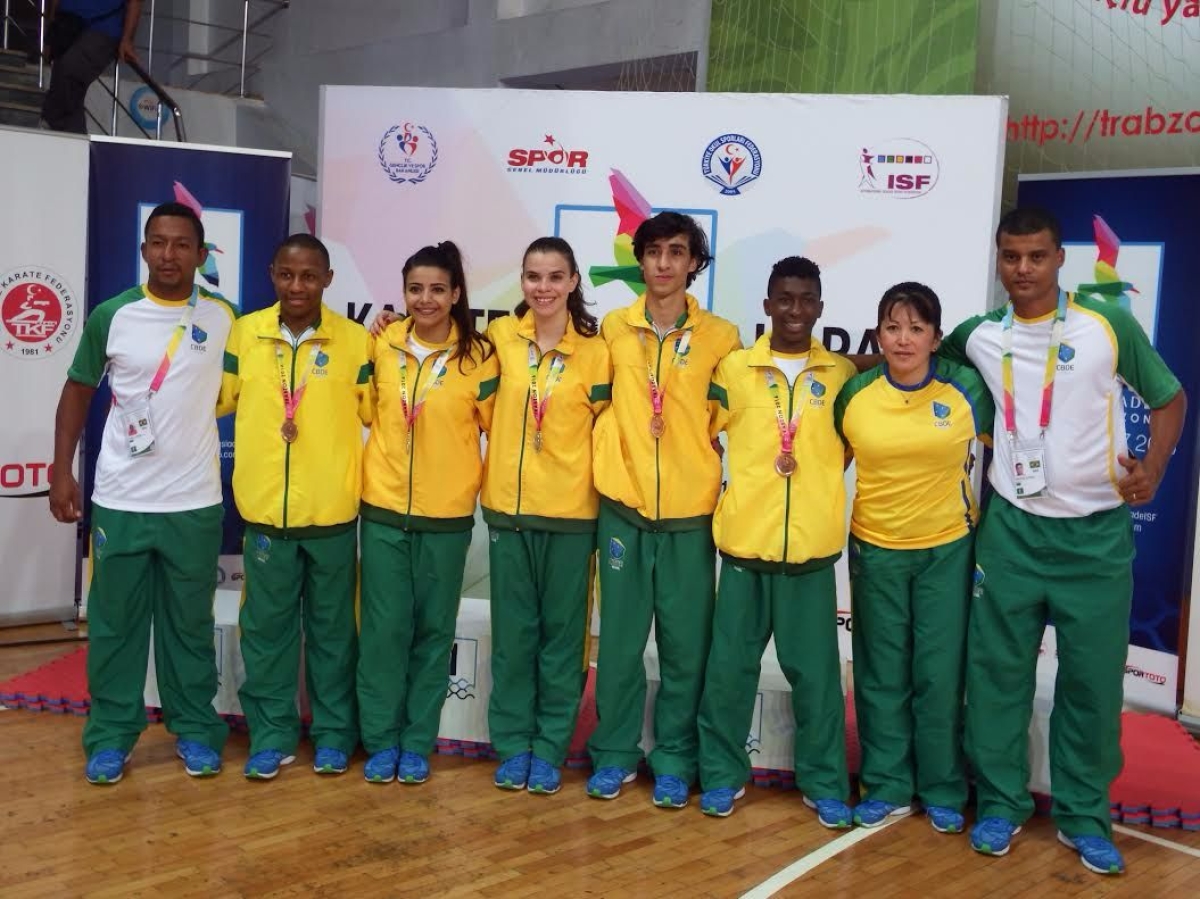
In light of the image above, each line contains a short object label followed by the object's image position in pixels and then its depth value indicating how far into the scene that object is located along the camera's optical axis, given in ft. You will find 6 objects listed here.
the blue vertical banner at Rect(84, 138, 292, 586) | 18.38
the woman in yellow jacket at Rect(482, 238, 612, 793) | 12.27
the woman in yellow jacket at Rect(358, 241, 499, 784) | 12.39
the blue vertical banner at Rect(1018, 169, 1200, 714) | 16.37
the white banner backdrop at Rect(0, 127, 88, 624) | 17.98
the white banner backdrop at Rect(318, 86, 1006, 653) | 16.35
